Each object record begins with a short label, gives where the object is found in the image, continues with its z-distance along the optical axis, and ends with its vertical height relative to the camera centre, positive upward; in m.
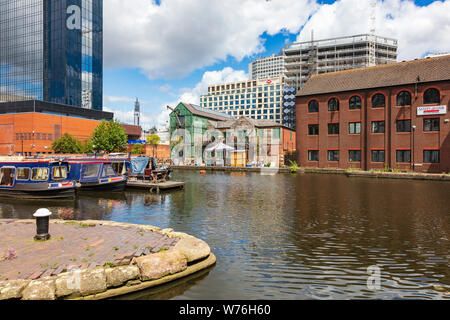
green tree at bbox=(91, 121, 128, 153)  54.50 +4.15
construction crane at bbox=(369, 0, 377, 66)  97.69 +37.21
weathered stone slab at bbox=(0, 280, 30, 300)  5.46 -2.51
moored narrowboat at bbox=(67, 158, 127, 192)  23.45 -1.38
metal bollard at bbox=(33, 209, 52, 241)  8.50 -1.98
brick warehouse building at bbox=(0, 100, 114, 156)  67.38 +8.55
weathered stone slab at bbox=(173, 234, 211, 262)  7.62 -2.45
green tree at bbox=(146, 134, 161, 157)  74.27 +5.38
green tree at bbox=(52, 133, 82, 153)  61.47 +3.13
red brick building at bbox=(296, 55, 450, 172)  38.69 +6.38
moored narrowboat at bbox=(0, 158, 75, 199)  19.53 -1.44
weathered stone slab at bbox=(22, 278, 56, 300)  5.55 -2.58
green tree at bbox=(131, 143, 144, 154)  70.99 +2.69
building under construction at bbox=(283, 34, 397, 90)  98.06 +37.47
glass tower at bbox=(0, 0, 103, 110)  84.50 +33.36
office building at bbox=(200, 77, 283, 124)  124.06 +28.64
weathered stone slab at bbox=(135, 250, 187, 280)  6.74 -2.54
